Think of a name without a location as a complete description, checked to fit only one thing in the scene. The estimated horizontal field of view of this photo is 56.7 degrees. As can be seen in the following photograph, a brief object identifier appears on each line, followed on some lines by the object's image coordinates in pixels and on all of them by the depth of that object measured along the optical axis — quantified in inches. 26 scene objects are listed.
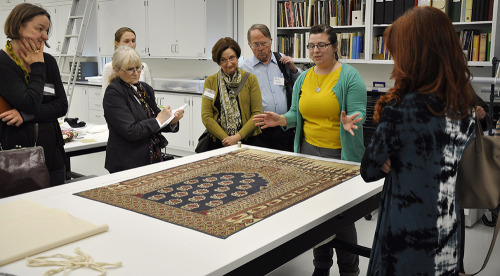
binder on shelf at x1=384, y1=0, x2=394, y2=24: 184.1
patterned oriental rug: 68.7
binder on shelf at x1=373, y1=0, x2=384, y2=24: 186.5
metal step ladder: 268.1
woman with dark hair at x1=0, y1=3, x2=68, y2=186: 94.5
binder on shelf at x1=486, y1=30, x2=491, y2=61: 167.0
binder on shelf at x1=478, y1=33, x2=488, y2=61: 167.6
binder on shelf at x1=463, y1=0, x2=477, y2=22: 168.1
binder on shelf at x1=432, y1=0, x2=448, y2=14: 170.4
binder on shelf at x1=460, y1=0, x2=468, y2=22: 169.3
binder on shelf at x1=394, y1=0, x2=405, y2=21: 181.4
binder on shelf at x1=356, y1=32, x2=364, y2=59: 195.2
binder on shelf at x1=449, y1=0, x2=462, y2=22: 171.6
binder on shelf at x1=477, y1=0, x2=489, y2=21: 165.5
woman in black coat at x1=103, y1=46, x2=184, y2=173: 103.6
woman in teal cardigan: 103.4
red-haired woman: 57.2
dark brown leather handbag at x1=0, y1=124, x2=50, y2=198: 82.8
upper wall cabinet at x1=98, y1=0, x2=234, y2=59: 243.8
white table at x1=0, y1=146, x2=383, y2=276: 53.6
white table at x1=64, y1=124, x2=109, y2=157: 128.0
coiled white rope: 51.6
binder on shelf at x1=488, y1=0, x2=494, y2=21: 164.6
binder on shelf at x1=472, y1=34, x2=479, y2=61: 169.9
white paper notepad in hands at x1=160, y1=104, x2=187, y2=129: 106.7
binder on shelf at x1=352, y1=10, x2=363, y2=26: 192.2
